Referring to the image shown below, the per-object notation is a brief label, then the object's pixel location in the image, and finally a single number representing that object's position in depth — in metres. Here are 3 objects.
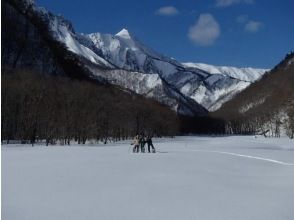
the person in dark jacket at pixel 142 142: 33.24
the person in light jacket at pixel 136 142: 32.70
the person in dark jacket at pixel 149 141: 33.46
